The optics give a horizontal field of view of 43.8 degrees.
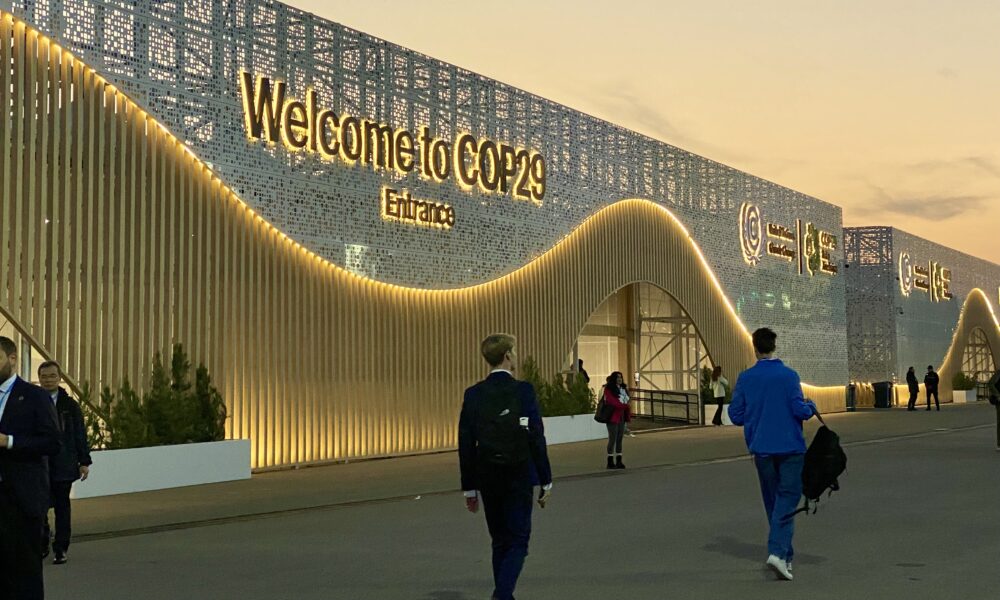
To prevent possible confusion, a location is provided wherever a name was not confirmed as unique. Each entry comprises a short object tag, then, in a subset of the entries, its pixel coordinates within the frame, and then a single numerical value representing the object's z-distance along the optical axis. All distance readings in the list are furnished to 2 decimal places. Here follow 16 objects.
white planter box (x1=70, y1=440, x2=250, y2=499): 16.42
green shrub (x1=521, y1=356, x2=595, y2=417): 27.50
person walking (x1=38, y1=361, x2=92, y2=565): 10.41
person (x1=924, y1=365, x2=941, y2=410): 48.01
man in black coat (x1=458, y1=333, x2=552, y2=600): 7.56
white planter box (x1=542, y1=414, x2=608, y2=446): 27.08
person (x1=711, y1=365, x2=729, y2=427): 36.85
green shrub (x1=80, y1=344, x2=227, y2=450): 17.47
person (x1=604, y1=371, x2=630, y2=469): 20.17
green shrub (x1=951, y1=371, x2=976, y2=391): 66.12
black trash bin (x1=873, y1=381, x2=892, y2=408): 56.03
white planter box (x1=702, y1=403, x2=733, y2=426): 37.81
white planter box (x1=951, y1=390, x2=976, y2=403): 64.31
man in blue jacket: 9.09
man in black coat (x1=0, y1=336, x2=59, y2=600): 6.36
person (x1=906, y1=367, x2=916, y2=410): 48.06
